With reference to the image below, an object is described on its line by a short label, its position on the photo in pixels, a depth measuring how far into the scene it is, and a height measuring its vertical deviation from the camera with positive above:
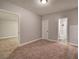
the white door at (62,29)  3.41 +0.01
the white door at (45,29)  4.38 +0.01
